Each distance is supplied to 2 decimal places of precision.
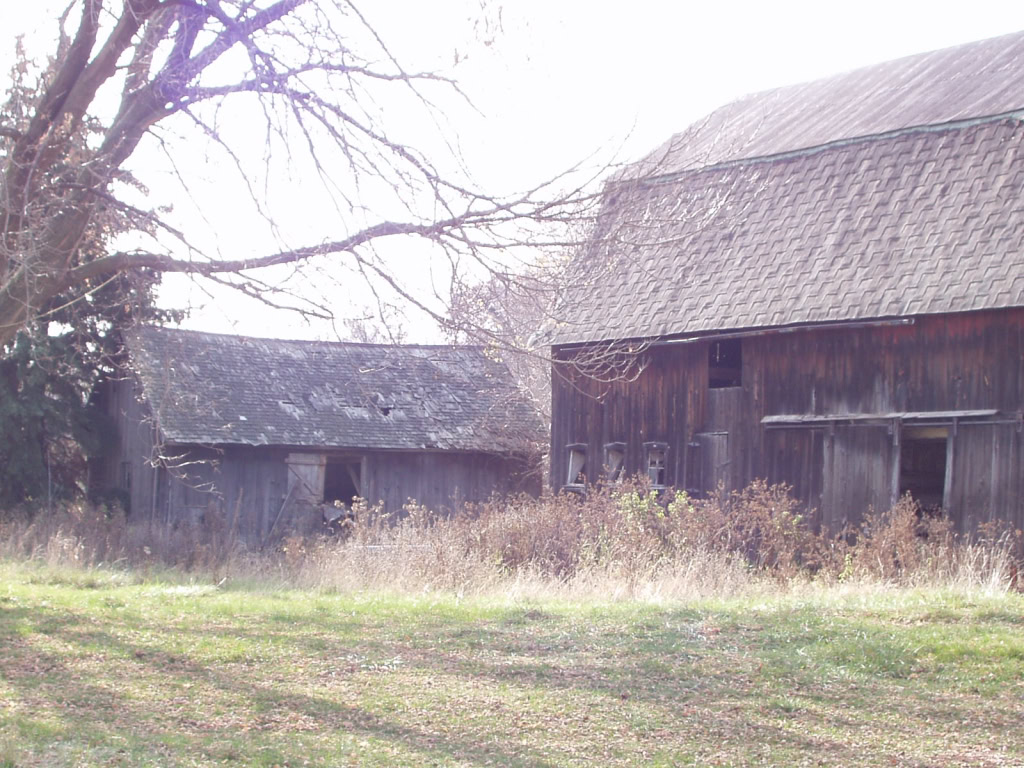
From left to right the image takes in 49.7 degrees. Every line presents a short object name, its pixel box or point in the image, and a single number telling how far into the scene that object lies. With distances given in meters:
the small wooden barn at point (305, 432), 24.95
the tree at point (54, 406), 25.64
